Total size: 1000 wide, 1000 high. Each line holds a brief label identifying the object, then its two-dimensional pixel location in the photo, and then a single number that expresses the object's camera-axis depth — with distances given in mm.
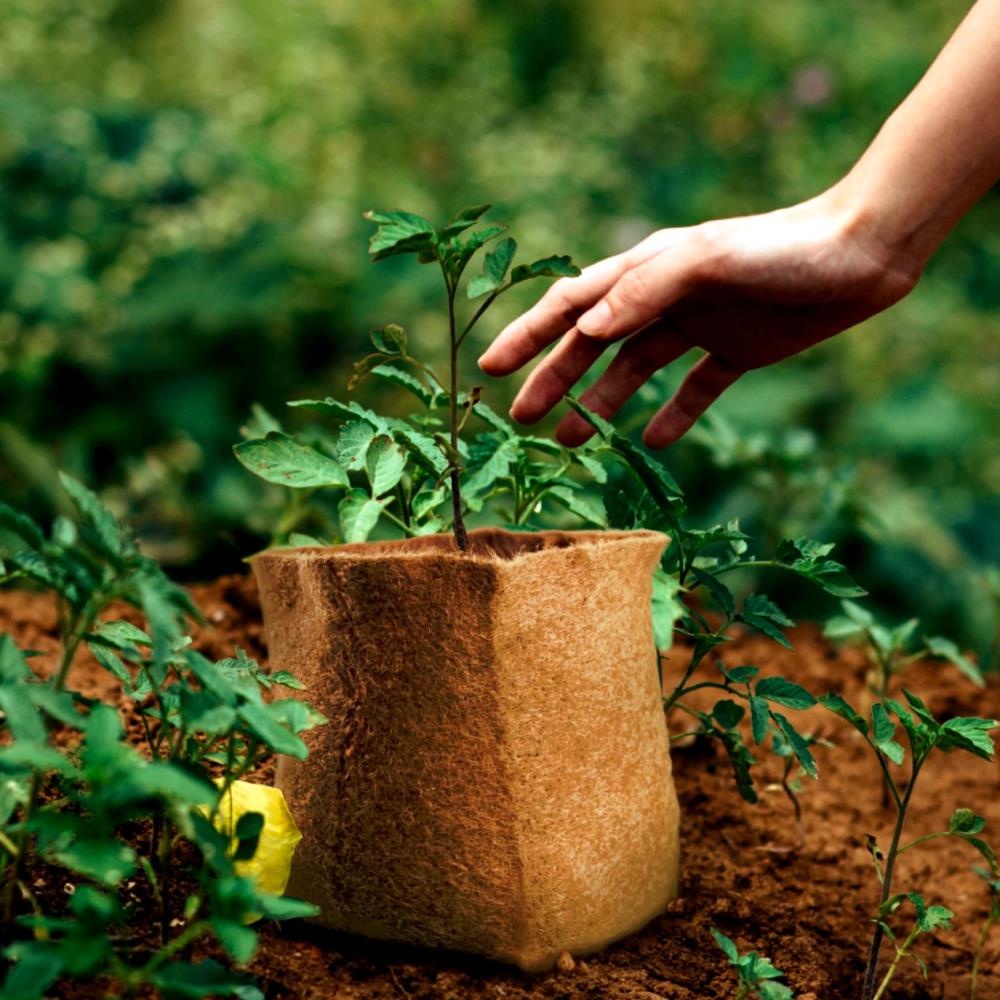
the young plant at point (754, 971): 1097
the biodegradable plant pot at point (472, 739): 1125
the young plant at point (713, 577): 1155
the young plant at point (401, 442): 1107
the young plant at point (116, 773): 998
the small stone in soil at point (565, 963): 1141
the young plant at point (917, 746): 1126
